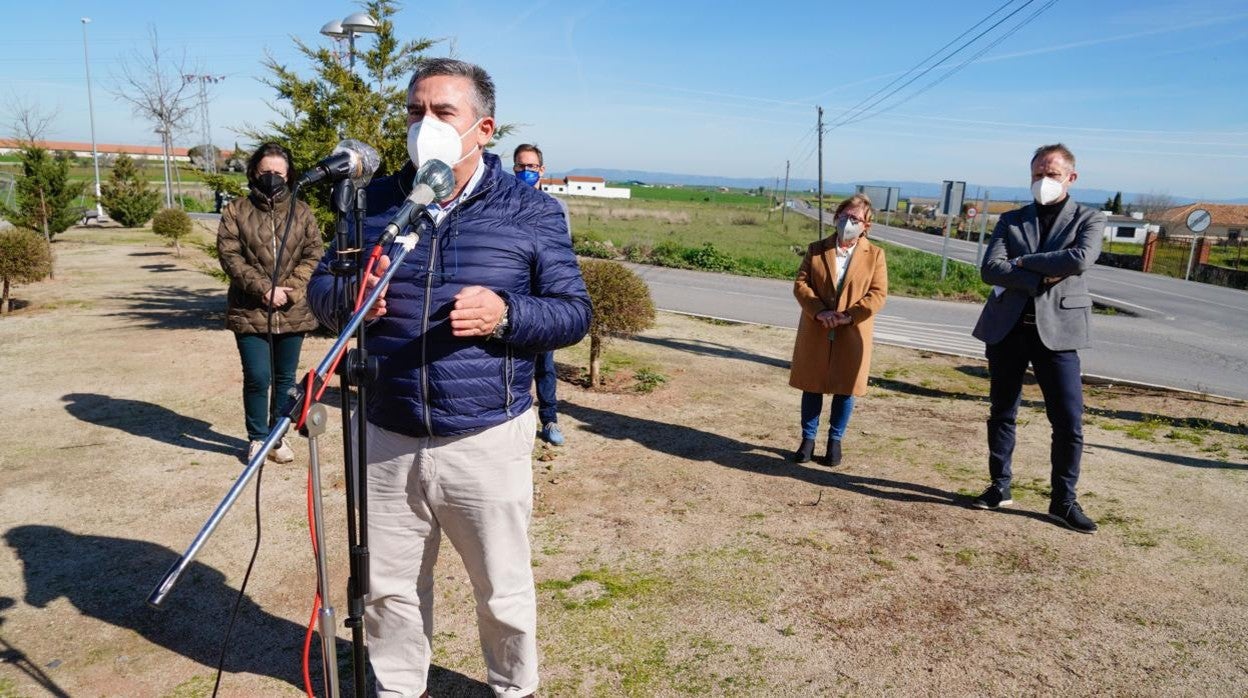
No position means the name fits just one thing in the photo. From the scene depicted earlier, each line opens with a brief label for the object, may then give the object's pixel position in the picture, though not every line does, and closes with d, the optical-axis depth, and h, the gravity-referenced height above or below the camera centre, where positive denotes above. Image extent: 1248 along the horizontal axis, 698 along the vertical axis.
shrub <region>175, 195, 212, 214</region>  36.87 -1.33
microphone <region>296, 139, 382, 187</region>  2.16 +0.06
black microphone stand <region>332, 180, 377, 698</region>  2.14 -0.68
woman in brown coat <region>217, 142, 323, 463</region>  5.16 -0.66
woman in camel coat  5.47 -0.74
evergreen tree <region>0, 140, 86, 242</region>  18.03 -0.55
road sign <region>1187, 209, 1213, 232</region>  22.61 +0.22
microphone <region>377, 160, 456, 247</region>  1.97 -0.01
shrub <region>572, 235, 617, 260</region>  24.78 -1.58
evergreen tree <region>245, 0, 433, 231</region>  8.66 +0.84
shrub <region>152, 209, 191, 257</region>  18.27 -1.08
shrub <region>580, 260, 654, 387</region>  7.43 -0.97
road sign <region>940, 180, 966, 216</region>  21.22 +0.53
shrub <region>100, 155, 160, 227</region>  25.86 -0.80
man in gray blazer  4.51 -0.52
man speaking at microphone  2.48 -0.60
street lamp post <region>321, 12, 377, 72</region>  8.39 +1.68
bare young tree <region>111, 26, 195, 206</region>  25.52 +2.01
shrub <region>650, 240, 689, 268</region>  23.67 -1.62
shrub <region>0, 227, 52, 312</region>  10.43 -1.17
